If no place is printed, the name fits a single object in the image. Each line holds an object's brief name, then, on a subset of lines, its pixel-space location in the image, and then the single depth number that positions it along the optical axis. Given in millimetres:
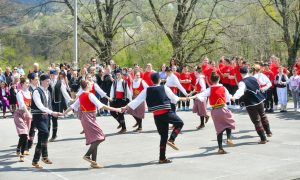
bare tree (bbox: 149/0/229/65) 29422
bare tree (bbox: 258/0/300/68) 28875
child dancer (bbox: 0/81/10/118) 19612
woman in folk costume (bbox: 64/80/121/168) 9328
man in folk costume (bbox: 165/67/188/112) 14219
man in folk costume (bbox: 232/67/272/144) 11320
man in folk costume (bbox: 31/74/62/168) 9570
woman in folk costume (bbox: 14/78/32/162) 10336
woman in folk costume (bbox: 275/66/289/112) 17875
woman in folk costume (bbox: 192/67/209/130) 14055
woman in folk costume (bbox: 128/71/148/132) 14164
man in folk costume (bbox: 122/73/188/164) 9545
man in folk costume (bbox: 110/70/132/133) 14719
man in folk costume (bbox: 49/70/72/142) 12988
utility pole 25078
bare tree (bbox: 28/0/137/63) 30750
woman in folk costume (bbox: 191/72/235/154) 10375
